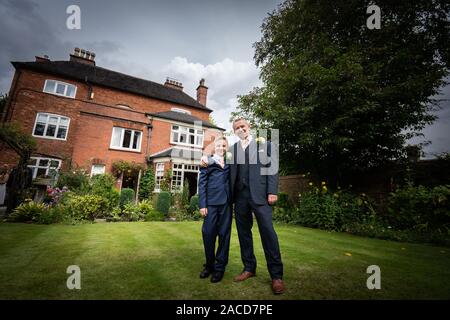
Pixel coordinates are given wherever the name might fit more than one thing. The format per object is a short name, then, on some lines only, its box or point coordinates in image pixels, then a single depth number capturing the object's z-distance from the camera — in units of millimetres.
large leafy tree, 7992
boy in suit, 3305
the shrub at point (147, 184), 15680
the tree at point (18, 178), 8116
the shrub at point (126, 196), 11275
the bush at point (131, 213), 9547
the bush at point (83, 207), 8320
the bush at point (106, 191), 9900
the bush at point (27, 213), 7445
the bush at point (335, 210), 8312
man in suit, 3029
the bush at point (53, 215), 7477
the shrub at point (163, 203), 10648
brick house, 15070
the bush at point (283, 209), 10344
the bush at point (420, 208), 6520
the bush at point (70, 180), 12328
